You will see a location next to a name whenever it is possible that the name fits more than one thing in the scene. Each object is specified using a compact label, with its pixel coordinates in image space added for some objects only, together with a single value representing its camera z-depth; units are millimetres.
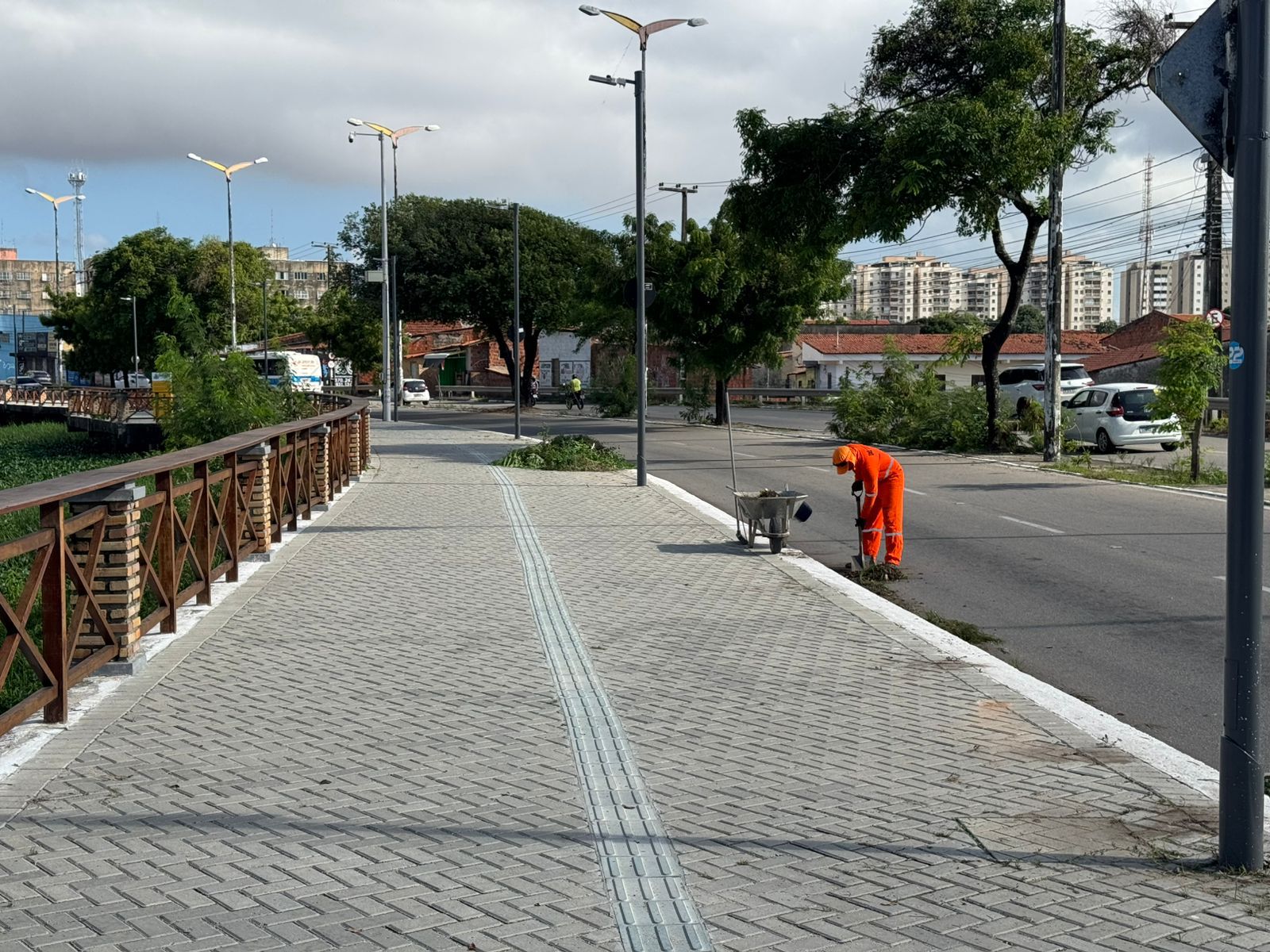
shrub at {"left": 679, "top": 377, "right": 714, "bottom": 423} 44062
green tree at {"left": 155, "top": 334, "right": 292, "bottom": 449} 23422
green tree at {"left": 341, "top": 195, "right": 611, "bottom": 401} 59688
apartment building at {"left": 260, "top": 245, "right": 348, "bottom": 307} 187625
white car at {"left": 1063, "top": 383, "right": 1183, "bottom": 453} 27547
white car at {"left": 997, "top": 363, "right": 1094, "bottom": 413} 39906
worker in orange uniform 11977
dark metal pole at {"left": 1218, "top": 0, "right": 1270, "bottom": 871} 4480
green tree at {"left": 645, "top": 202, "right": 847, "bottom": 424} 36156
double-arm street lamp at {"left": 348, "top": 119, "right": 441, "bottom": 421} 42469
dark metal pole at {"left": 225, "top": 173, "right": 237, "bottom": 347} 58344
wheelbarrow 13148
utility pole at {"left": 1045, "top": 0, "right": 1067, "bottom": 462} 24453
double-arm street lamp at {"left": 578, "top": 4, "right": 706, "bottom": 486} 20250
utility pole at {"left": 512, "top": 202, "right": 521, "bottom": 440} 32344
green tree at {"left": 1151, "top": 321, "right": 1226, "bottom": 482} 19734
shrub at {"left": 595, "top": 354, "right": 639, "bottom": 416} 46094
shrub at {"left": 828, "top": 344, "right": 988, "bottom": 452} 29766
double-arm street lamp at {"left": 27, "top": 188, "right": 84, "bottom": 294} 96731
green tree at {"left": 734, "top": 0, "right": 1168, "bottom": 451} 24281
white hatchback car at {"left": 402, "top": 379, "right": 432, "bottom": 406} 68450
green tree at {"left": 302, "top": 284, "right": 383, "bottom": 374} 70750
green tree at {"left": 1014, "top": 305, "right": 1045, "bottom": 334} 106150
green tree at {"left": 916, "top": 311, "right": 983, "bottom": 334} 95675
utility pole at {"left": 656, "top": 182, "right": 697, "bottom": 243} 47438
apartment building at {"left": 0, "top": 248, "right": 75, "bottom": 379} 138000
